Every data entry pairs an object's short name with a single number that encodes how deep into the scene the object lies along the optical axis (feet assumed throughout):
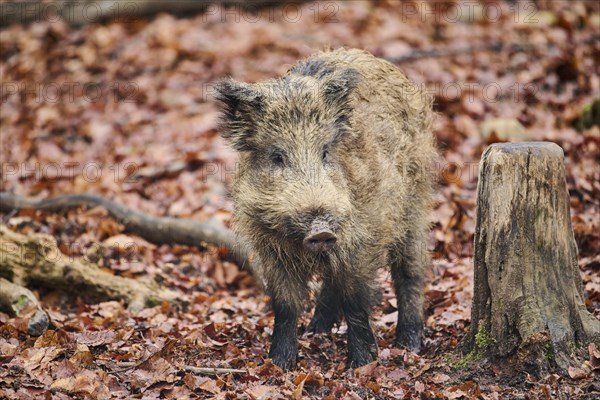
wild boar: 34.14
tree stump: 30.48
